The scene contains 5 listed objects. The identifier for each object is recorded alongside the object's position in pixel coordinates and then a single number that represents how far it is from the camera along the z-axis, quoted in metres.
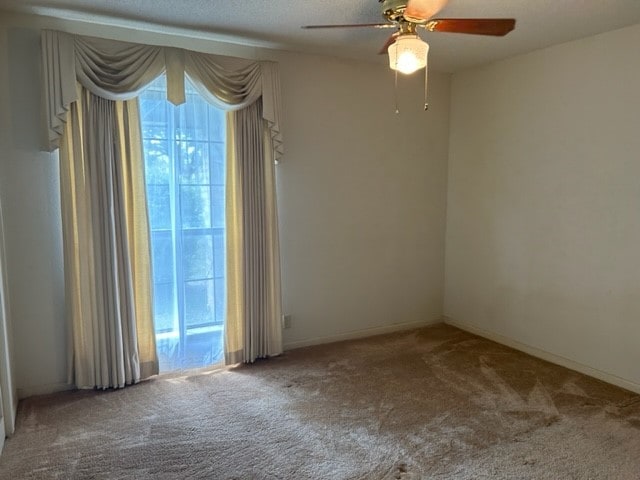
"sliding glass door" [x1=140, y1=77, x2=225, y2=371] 3.33
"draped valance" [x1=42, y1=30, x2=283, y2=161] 2.90
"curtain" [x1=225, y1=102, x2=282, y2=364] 3.52
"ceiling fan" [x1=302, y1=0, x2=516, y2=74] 2.28
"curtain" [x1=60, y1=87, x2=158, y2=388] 3.05
